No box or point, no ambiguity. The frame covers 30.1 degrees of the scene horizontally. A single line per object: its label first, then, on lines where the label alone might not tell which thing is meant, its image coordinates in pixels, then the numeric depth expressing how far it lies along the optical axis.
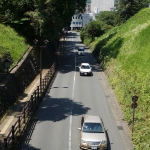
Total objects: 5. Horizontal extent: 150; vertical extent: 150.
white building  136.38
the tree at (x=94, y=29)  75.31
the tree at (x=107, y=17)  102.62
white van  57.99
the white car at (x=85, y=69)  38.27
